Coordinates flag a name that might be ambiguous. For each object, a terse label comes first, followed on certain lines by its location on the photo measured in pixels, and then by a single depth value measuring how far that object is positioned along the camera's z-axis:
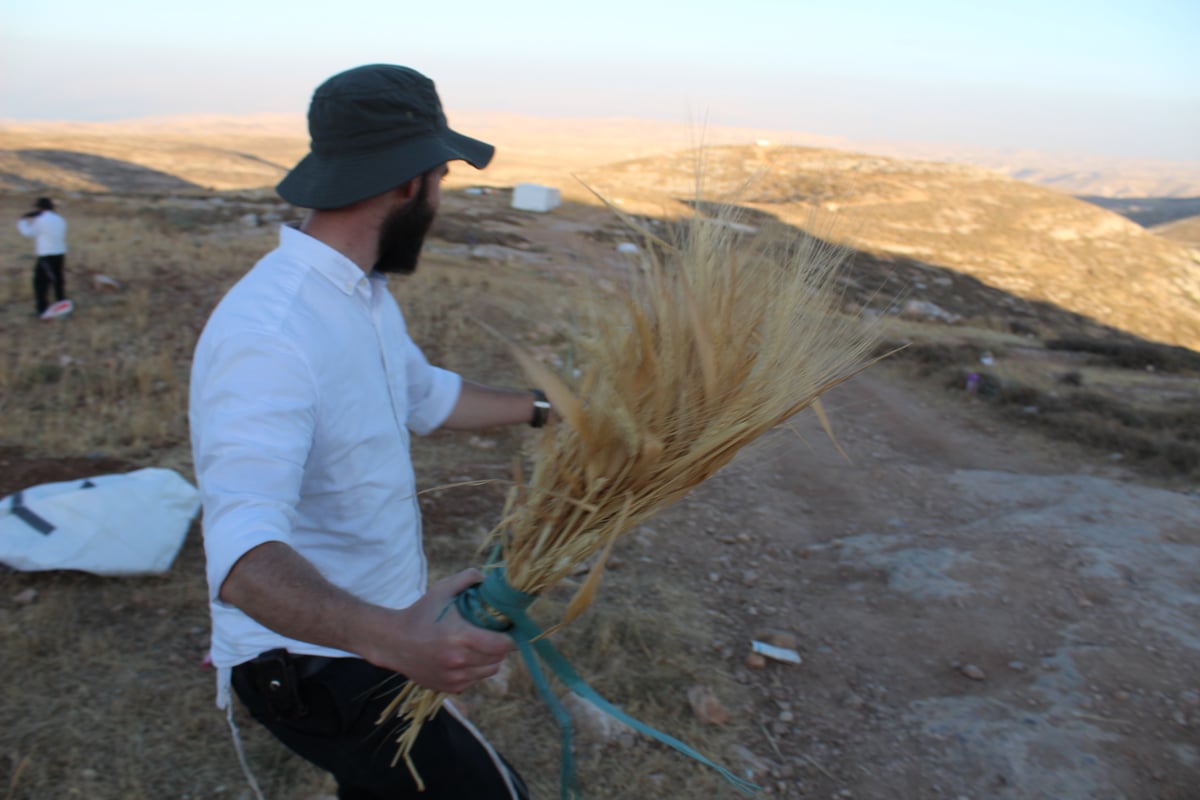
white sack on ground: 3.48
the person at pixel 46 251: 8.24
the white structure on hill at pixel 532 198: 20.84
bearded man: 1.31
